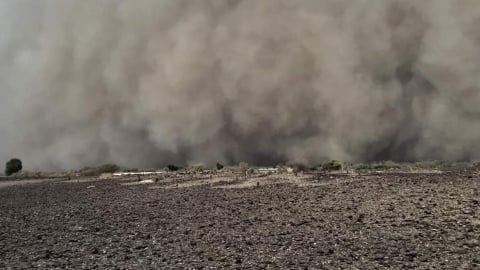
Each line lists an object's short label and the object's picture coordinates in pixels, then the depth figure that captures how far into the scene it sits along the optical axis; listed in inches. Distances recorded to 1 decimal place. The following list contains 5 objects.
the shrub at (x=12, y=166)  1542.3
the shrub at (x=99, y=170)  1307.8
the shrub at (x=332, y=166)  980.6
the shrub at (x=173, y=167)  1227.9
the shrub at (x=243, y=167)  991.3
